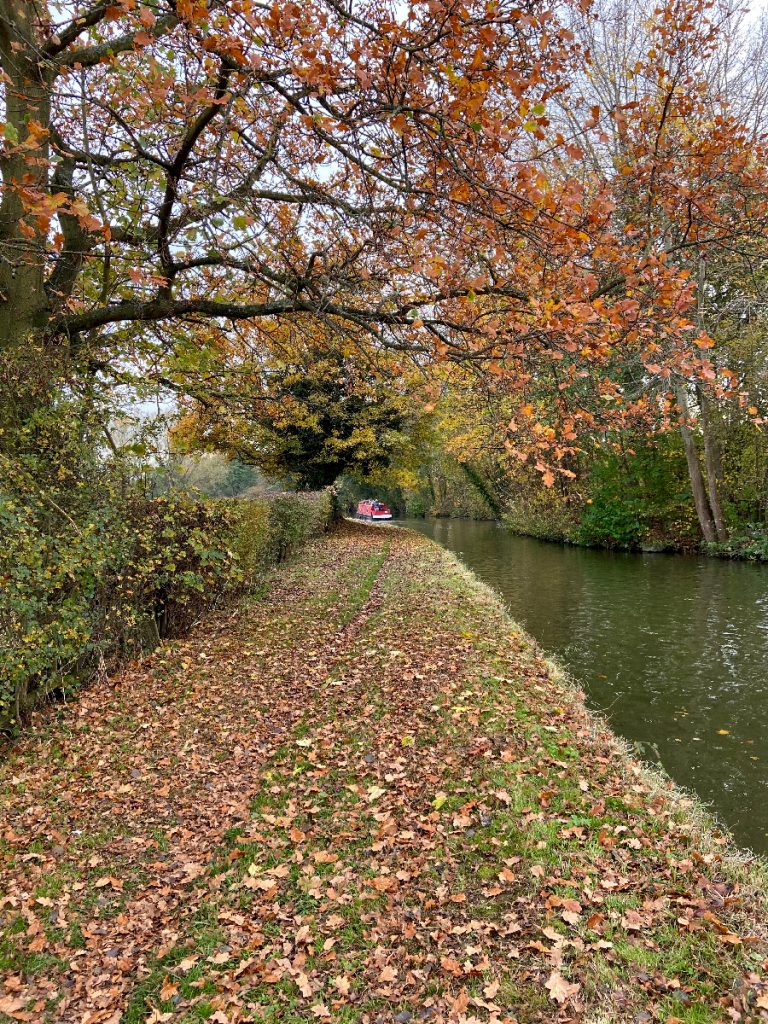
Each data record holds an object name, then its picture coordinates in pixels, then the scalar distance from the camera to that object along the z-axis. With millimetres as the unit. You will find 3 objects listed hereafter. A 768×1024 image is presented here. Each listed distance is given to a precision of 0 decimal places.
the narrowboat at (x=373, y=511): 43531
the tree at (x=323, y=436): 20266
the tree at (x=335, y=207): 3920
